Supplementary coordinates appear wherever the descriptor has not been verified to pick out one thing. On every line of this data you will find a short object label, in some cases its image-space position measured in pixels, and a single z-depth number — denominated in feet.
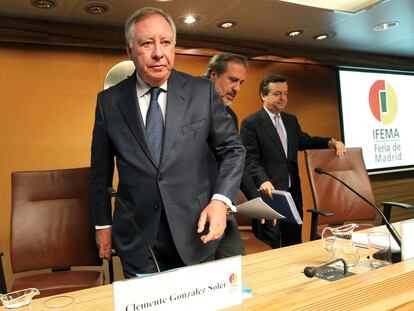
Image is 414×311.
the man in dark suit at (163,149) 4.17
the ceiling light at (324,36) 12.50
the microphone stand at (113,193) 3.97
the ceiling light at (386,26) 12.01
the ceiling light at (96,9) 8.97
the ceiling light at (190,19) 10.13
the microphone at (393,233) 3.60
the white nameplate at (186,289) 2.24
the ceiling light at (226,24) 10.78
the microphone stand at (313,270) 3.35
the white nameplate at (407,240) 3.10
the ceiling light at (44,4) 8.57
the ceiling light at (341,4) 5.74
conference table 2.00
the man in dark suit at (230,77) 6.57
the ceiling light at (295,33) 11.93
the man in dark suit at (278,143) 9.71
